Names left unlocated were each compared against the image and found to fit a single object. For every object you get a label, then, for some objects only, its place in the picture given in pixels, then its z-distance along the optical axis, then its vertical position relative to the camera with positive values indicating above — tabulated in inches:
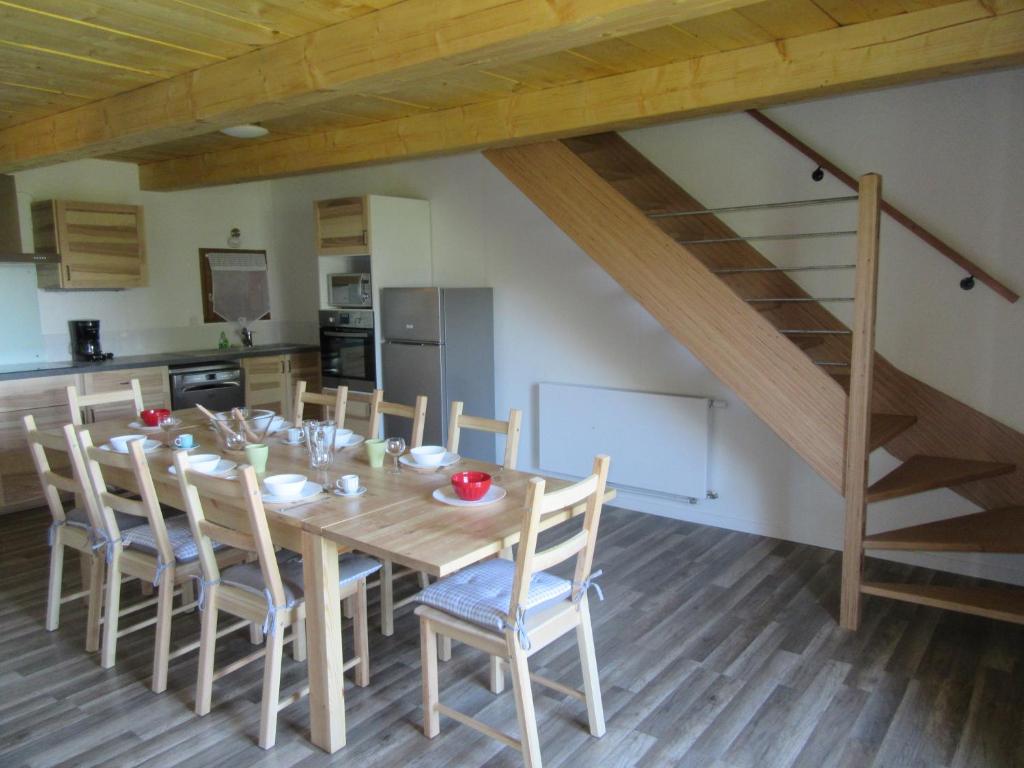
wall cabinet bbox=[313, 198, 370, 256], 202.1 +17.3
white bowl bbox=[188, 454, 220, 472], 108.8 -25.4
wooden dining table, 81.3 -28.1
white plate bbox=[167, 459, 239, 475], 108.8 -26.6
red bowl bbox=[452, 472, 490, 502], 94.4 -25.6
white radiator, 171.3 -37.2
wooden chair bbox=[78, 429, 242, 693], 102.1 -37.9
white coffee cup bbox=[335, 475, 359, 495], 99.1 -26.2
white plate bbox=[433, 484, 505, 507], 94.7 -27.4
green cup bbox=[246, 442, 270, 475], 107.3 -24.0
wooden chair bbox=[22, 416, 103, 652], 113.0 -37.8
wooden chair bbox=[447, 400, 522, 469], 116.2 -23.2
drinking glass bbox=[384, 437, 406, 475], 114.4 -24.5
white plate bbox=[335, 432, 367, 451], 126.9 -26.5
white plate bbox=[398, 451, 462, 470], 112.6 -26.8
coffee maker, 207.3 -13.0
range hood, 190.4 +17.9
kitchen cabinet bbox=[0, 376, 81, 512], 178.9 -31.3
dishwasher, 207.8 -27.0
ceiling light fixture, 148.5 +32.5
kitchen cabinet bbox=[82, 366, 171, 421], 191.5 -24.6
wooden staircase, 121.6 -14.3
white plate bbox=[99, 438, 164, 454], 122.2 -25.5
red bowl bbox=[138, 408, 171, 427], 140.5 -23.5
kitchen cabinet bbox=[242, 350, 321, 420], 223.5 -27.2
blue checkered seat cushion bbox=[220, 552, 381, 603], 97.0 -38.4
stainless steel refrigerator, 195.2 -17.7
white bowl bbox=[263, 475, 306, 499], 97.2 -26.1
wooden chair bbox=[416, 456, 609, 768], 81.9 -38.5
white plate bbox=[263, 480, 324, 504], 96.4 -27.1
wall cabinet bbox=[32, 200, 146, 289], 195.0 +13.8
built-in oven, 209.0 -17.7
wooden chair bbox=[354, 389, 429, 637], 121.2 -27.1
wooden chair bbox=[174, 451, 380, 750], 88.8 -38.8
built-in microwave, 206.4 -0.4
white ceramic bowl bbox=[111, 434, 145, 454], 120.8 -24.7
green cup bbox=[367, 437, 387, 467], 113.0 -24.9
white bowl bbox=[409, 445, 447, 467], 112.6 -25.8
